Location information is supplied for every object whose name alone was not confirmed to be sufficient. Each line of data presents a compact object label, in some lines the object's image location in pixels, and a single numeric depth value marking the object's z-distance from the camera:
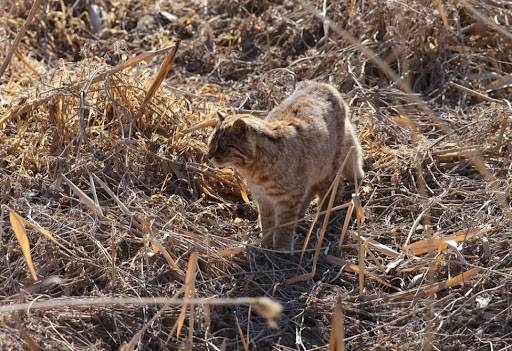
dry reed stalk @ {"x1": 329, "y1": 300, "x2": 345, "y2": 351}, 8.81
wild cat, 11.71
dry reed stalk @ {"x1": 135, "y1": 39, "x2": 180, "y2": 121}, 13.06
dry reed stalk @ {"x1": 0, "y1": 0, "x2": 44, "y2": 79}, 12.70
